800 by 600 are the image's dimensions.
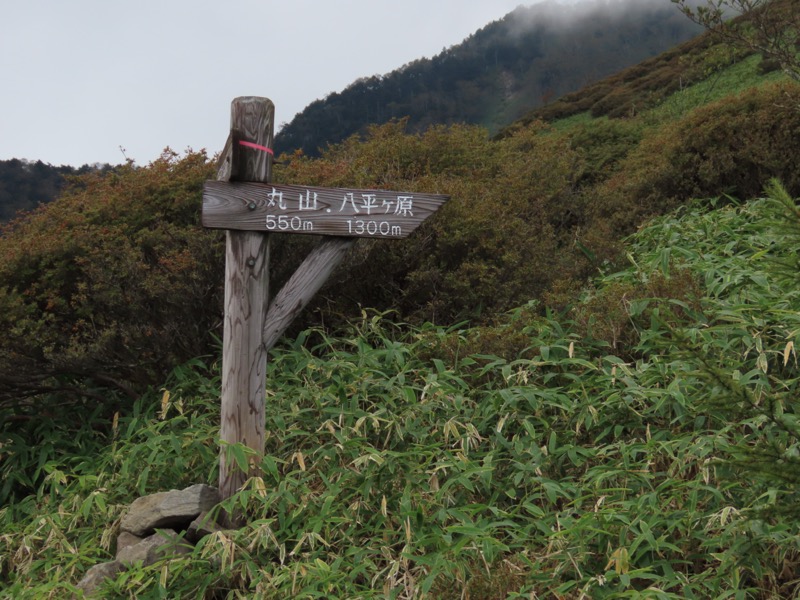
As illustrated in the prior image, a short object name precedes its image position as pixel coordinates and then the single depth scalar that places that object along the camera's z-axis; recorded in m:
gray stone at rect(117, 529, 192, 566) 4.29
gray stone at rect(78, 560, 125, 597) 4.18
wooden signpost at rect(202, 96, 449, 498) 4.68
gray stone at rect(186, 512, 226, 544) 4.39
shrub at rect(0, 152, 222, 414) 5.80
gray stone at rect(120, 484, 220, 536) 4.47
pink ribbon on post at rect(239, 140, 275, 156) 4.81
